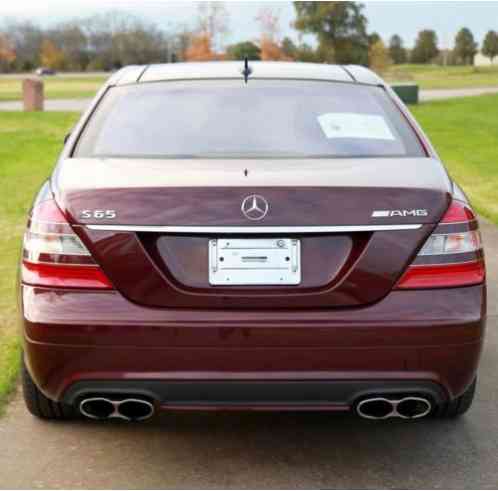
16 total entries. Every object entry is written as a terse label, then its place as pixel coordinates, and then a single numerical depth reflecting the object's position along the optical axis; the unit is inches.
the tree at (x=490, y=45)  5201.8
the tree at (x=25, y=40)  5502.0
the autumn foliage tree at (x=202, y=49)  3376.0
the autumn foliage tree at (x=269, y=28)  3336.6
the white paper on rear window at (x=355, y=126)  157.5
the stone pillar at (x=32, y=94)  1225.8
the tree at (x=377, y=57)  3731.5
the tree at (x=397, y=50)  6166.3
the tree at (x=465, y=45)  5689.0
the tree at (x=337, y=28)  3804.1
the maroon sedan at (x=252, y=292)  128.0
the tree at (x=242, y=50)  3631.9
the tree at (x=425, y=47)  6097.4
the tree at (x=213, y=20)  3442.4
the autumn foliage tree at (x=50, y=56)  5428.2
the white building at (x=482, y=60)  5428.2
